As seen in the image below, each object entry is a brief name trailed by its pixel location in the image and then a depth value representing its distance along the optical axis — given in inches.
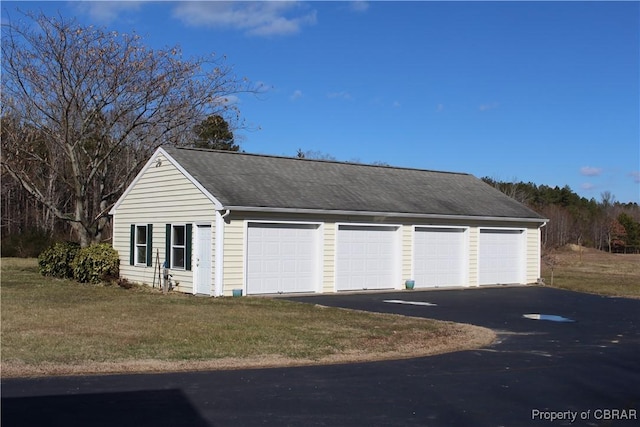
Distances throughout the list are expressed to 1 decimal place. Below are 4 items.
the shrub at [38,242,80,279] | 962.1
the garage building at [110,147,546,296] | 756.6
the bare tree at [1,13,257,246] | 1002.7
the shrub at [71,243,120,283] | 899.4
